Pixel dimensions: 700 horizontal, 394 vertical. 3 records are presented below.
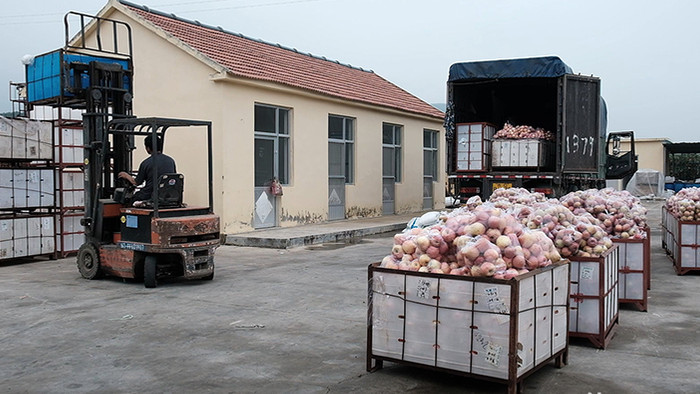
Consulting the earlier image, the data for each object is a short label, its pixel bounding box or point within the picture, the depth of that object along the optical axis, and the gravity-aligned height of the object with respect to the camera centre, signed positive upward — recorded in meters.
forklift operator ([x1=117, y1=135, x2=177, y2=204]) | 9.66 +0.06
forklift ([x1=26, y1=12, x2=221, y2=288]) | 9.53 -0.33
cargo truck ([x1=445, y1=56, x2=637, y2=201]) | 14.26 +0.92
